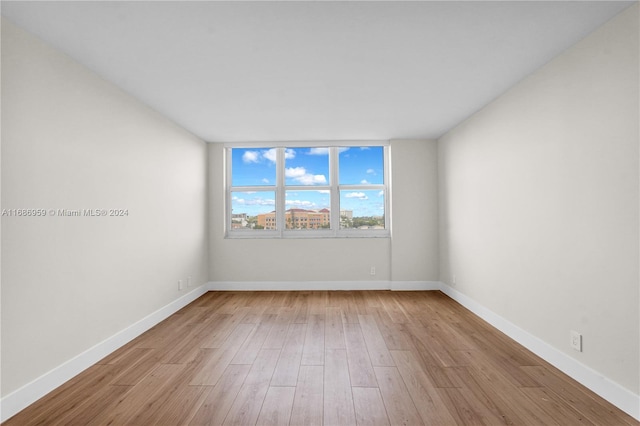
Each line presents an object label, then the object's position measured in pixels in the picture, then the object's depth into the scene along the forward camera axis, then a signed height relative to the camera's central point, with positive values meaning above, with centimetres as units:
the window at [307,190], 532 +45
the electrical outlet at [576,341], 228 -94
